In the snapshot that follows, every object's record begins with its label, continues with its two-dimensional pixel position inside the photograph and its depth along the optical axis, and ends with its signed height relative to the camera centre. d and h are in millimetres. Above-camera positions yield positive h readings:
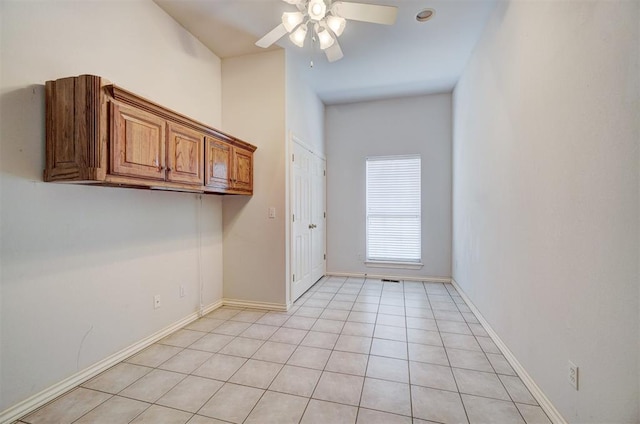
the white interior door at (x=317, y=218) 4414 -95
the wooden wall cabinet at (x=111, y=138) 1673 +509
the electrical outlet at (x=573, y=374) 1445 -860
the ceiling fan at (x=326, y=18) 1925 +1443
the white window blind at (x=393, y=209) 4777 +60
